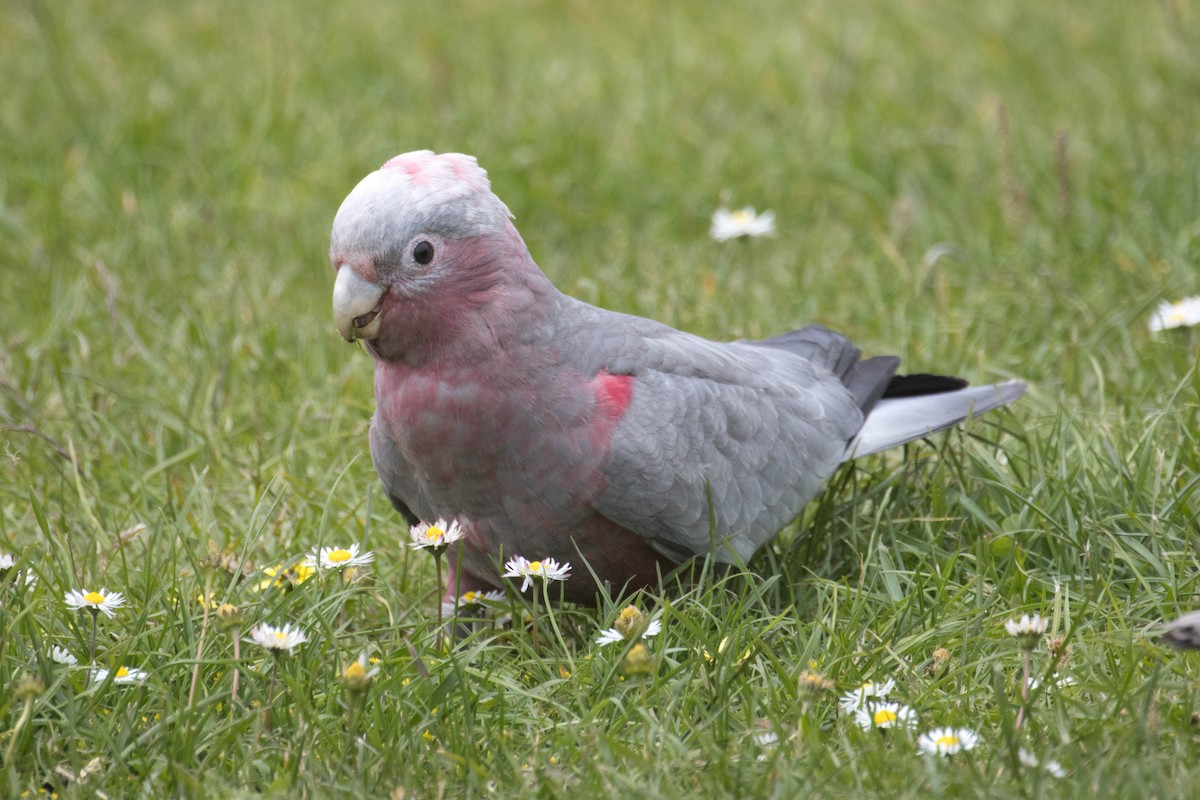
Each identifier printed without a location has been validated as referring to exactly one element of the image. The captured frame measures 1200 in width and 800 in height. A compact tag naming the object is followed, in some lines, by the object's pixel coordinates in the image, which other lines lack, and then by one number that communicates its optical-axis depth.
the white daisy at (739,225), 9.30
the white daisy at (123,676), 5.16
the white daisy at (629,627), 5.20
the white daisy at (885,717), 4.93
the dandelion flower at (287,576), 5.75
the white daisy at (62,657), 5.24
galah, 5.60
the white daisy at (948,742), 4.71
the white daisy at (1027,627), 4.75
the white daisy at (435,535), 5.28
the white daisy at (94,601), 5.27
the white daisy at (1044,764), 4.52
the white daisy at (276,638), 4.82
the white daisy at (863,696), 5.11
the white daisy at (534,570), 5.48
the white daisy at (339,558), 5.61
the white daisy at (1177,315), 7.75
